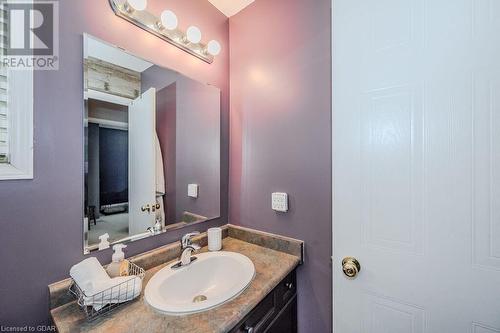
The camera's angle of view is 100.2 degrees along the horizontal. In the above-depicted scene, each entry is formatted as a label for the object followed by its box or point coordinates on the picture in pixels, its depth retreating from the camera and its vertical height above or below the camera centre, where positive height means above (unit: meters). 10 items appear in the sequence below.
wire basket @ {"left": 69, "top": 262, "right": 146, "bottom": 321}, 0.66 -0.44
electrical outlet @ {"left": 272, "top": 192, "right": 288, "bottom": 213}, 1.19 -0.21
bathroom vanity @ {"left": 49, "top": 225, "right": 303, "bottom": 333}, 0.66 -0.50
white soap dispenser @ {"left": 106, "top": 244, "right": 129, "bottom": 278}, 0.82 -0.40
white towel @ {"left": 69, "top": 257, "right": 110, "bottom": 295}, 0.67 -0.38
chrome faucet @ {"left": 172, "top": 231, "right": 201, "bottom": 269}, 1.02 -0.43
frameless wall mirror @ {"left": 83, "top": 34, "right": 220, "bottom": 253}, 0.88 +0.09
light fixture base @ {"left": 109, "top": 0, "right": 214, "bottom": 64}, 0.93 +0.70
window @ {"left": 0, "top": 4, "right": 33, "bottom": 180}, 0.69 +0.16
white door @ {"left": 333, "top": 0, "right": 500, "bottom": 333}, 0.69 +0.01
